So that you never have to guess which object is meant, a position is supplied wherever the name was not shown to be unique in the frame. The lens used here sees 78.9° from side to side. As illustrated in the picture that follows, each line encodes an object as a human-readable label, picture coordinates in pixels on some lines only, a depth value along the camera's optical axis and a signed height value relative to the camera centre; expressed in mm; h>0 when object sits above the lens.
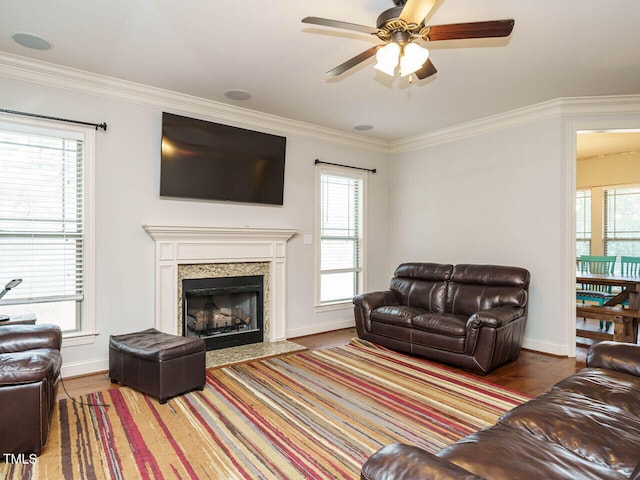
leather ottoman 2922 -999
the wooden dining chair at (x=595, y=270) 5416 -485
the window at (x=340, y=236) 5387 +21
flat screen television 3945 +825
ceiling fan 2014 +1138
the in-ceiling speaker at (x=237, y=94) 3928 +1477
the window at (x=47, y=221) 3271 +132
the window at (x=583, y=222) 7039 +294
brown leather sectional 1137 -800
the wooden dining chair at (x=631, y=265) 5711 -407
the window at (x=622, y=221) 6535 +294
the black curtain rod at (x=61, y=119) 3223 +1028
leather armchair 2088 -904
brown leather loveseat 3604 -810
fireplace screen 4234 -851
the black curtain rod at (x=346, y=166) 5203 +1012
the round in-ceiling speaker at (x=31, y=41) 2832 +1464
